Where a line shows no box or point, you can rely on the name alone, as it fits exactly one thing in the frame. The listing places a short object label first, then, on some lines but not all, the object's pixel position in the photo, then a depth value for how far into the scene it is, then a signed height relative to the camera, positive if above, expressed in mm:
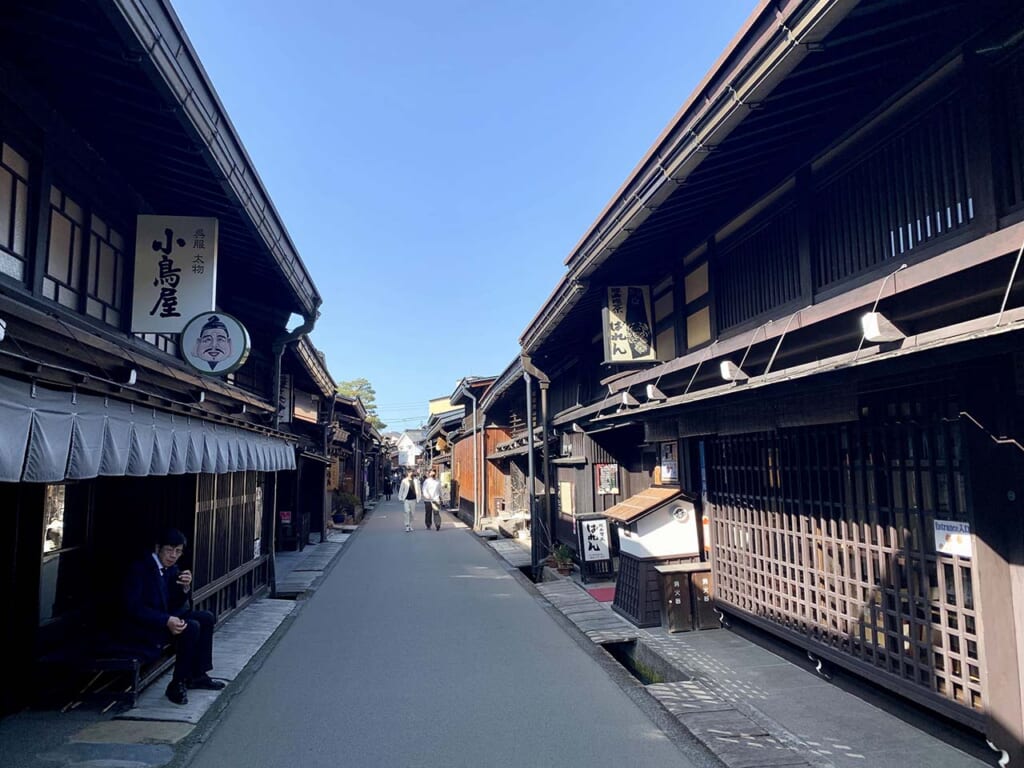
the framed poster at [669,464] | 10586 +110
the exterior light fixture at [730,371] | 6383 +935
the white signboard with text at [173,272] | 7672 +2334
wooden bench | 6090 -1809
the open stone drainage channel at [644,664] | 7533 -2363
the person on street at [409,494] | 26114 -828
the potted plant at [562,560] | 14578 -1904
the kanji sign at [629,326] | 9922 +2168
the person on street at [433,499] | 26875 -1037
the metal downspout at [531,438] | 14711 +782
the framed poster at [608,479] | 13688 -151
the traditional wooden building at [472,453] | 27562 +896
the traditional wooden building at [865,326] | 4371 +1135
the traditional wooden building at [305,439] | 16922 +1179
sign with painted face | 7781 +1535
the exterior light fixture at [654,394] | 8617 +984
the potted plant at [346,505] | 28941 -1341
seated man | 6379 -1394
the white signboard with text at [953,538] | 4832 -512
